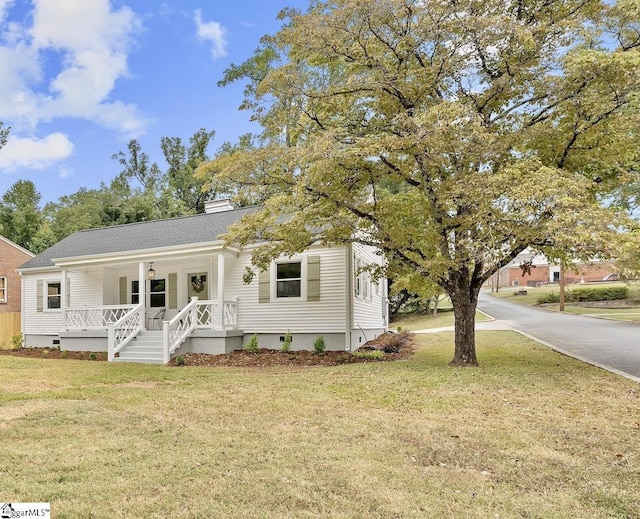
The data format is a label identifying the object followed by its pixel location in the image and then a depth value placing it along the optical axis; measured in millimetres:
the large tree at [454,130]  8477
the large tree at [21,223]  33844
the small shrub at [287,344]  13758
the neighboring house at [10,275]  22781
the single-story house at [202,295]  13680
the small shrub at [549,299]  36753
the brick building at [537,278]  55769
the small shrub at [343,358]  12021
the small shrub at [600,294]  35094
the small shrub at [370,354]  12320
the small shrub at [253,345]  13776
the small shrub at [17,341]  19219
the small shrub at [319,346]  13383
